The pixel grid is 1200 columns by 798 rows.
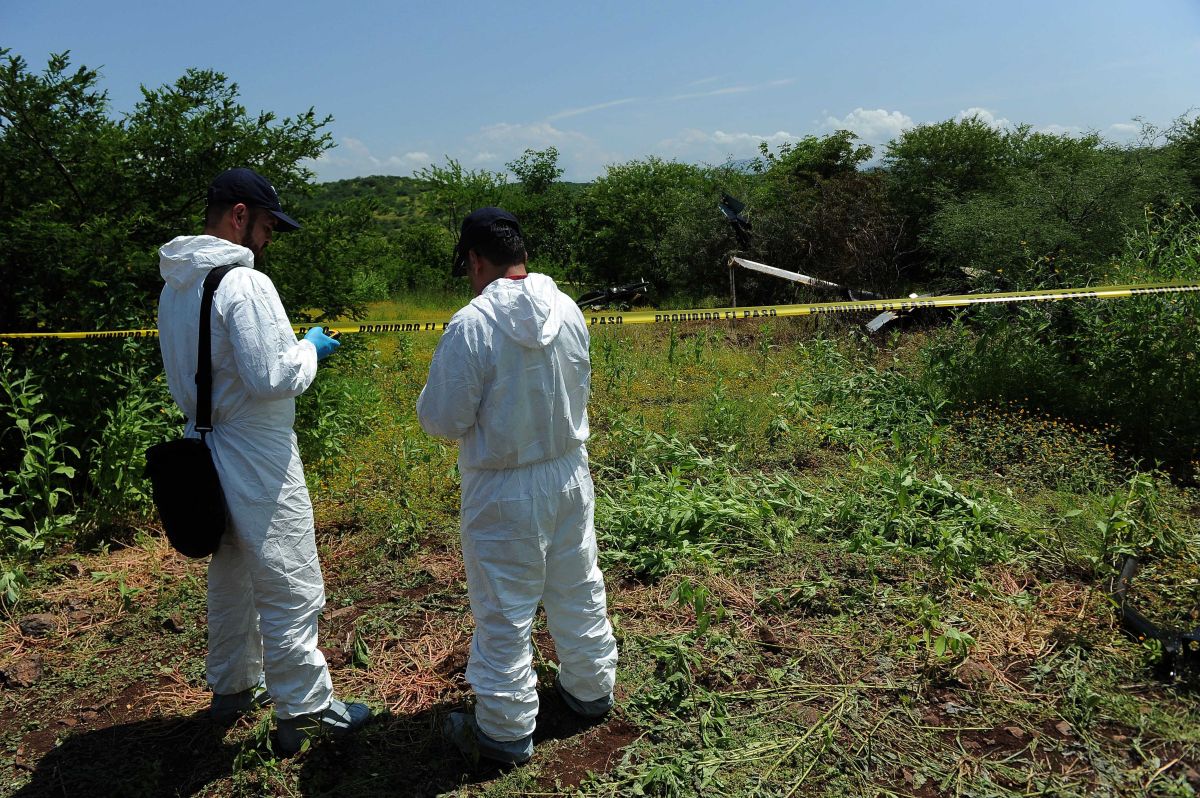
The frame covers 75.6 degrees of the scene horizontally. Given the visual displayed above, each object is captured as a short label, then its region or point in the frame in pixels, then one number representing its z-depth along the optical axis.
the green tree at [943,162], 13.61
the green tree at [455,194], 18.11
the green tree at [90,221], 4.80
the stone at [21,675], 3.33
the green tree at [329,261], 5.84
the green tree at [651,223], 14.69
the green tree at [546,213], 18.78
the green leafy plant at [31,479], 4.23
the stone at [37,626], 3.70
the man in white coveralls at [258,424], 2.56
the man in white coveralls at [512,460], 2.49
